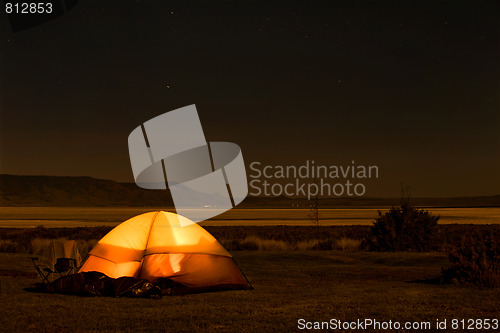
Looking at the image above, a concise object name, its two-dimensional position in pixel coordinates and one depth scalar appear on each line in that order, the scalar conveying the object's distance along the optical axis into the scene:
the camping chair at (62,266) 15.90
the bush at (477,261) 16.55
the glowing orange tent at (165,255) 15.86
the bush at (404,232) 31.05
